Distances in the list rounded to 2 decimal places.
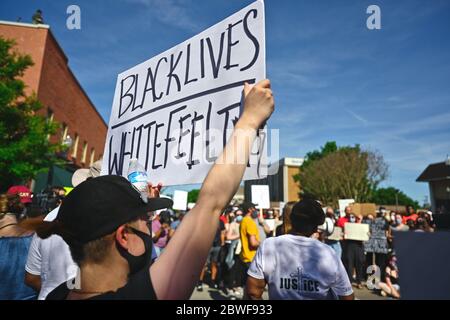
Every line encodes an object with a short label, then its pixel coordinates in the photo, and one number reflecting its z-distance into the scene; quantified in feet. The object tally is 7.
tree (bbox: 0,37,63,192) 39.19
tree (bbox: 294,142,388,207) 126.41
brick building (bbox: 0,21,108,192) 52.90
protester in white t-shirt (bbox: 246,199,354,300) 7.55
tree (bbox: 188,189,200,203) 276.82
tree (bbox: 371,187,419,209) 233.14
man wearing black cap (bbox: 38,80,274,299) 3.23
